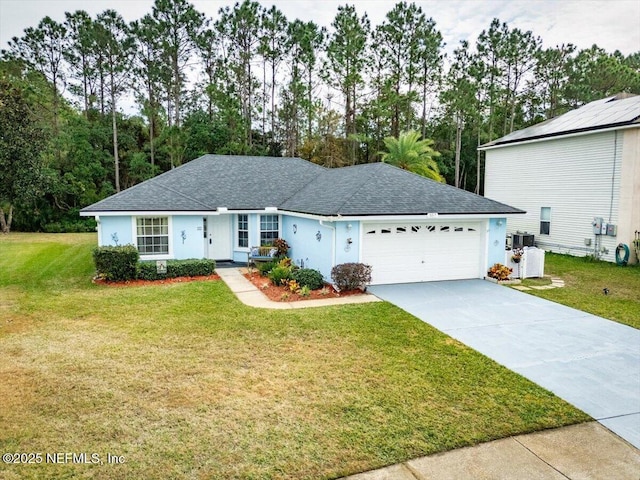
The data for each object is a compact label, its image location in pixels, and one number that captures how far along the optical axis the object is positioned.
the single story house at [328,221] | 12.47
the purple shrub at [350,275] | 11.56
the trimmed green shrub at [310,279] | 12.05
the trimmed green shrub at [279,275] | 12.52
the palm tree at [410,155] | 25.30
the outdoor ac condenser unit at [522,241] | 20.62
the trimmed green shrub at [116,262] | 12.84
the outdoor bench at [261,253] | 15.34
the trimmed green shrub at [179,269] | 13.26
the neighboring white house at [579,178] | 16.66
